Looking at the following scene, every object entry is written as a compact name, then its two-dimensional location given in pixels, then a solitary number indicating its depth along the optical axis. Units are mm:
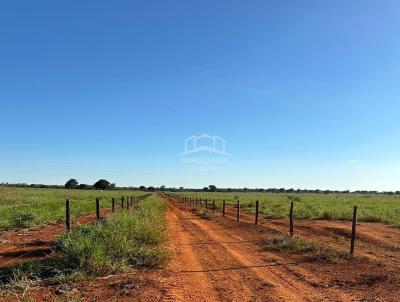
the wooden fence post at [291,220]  17203
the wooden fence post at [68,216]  13950
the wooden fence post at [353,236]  12681
